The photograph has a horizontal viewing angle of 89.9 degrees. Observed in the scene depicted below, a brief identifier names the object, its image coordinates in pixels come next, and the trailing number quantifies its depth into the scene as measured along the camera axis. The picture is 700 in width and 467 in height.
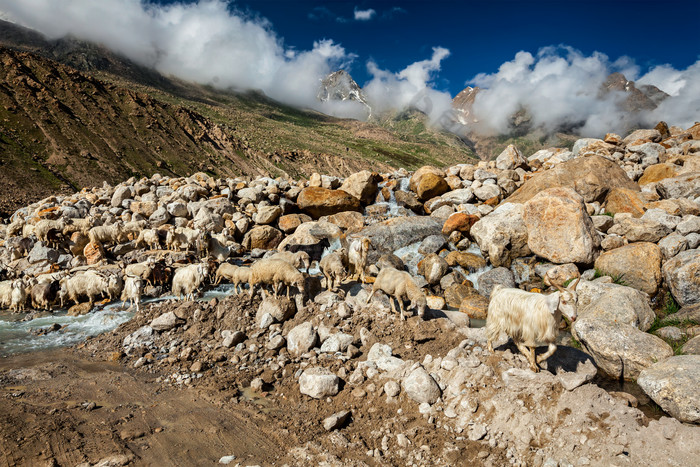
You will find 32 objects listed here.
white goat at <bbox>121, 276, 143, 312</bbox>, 14.45
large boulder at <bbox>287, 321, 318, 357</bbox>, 9.66
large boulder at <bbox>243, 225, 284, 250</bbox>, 22.94
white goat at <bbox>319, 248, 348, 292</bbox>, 12.10
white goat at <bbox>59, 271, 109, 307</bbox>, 15.48
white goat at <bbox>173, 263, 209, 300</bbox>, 14.56
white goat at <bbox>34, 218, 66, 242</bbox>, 20.14
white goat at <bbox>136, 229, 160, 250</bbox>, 20.56
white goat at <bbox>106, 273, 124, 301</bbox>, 15.61
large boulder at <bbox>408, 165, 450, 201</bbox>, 26.50
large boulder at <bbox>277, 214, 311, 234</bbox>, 24.23
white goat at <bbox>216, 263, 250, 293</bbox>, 13.11
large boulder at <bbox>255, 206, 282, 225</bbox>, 24.42
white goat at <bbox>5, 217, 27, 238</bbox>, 22.48
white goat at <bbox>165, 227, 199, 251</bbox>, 20.11
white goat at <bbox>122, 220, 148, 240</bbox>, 21.27
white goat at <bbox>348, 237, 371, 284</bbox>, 13.14
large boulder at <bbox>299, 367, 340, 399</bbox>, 7.96
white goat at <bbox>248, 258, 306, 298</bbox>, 11.08
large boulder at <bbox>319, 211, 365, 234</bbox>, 23.22
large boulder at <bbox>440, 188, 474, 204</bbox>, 24.73
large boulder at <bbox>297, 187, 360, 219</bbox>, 25.95
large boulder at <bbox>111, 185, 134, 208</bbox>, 26.00
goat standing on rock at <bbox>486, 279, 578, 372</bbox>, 6.89
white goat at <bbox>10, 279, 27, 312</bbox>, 15.36
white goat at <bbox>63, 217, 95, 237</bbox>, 21.22
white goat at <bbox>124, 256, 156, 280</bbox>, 16.59
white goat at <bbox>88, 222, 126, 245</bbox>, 20.27
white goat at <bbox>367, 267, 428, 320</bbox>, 9.72
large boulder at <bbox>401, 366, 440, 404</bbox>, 7.35
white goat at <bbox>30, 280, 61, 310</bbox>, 15.36
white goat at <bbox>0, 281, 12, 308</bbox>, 15.55
